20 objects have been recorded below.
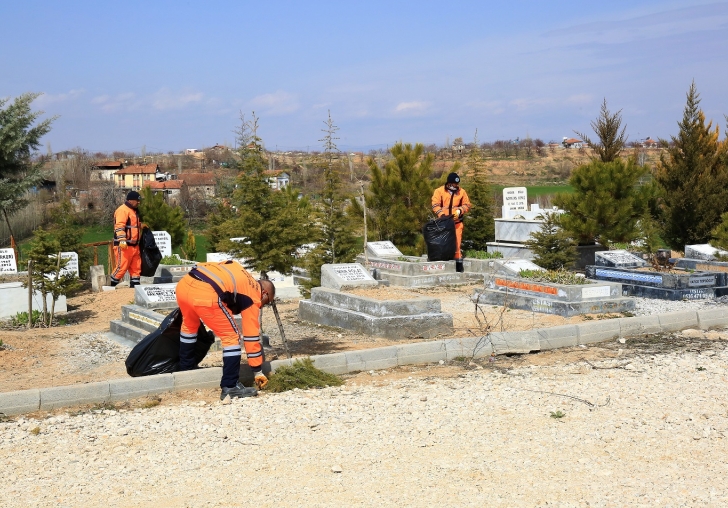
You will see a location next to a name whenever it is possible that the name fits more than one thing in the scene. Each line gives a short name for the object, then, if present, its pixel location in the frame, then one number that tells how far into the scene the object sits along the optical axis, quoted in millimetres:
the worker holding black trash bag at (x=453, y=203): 17703
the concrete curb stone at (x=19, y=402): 7098
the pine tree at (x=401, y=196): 21375
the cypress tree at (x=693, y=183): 19219
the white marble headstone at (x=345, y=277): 13211
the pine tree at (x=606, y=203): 18891
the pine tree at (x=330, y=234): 15484
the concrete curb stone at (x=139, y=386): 7578
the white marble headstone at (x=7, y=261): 16547
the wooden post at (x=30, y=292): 12914
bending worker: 7504
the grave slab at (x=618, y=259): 16131
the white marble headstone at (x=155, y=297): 12922
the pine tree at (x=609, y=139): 21016
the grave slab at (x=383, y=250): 19109
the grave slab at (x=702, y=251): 16719
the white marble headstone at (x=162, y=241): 20344
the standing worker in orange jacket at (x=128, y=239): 16359
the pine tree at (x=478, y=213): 21058
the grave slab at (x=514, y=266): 15297
